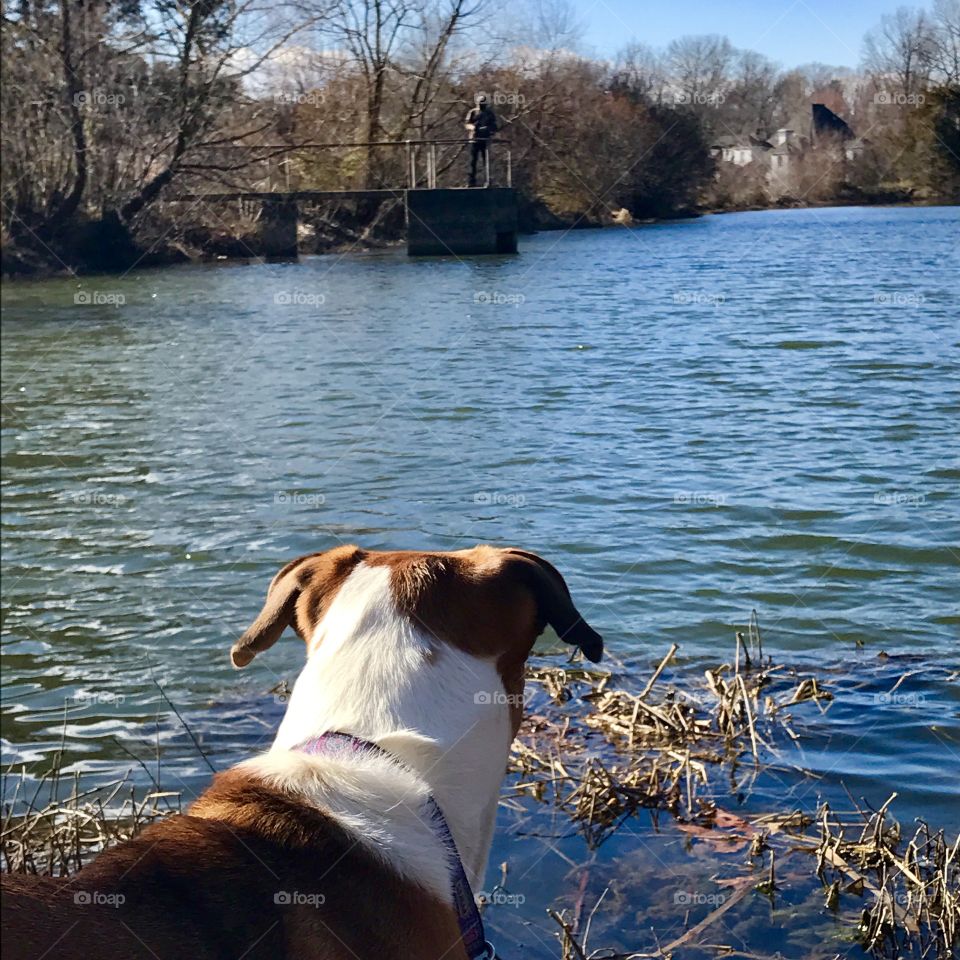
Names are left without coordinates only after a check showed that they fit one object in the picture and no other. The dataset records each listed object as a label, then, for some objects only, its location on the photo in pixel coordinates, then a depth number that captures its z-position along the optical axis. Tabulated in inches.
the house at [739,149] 1957.4
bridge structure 1222.3
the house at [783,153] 1846.8
